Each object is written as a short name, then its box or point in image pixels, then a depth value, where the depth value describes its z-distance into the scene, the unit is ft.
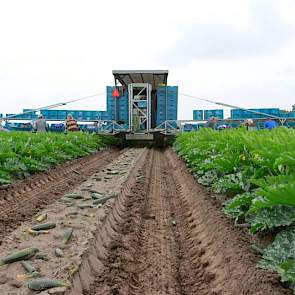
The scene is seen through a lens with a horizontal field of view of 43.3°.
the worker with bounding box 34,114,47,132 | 52.49
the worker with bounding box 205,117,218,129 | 49.60
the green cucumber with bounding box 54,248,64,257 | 9.04
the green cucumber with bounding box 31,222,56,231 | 11.16
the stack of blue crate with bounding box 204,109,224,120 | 87.58
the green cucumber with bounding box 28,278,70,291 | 7.30
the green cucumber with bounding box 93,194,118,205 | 14.65
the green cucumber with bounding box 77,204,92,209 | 14.05
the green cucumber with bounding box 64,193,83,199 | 15.99
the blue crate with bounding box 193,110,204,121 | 87.91
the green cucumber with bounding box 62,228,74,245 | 9.96
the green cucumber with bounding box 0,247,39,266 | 8.61
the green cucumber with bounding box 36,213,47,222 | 12.15
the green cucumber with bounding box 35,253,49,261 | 8.87
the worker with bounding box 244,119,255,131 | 36.42
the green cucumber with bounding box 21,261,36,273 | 8.14
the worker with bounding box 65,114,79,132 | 56.44
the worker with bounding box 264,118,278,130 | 36.26
